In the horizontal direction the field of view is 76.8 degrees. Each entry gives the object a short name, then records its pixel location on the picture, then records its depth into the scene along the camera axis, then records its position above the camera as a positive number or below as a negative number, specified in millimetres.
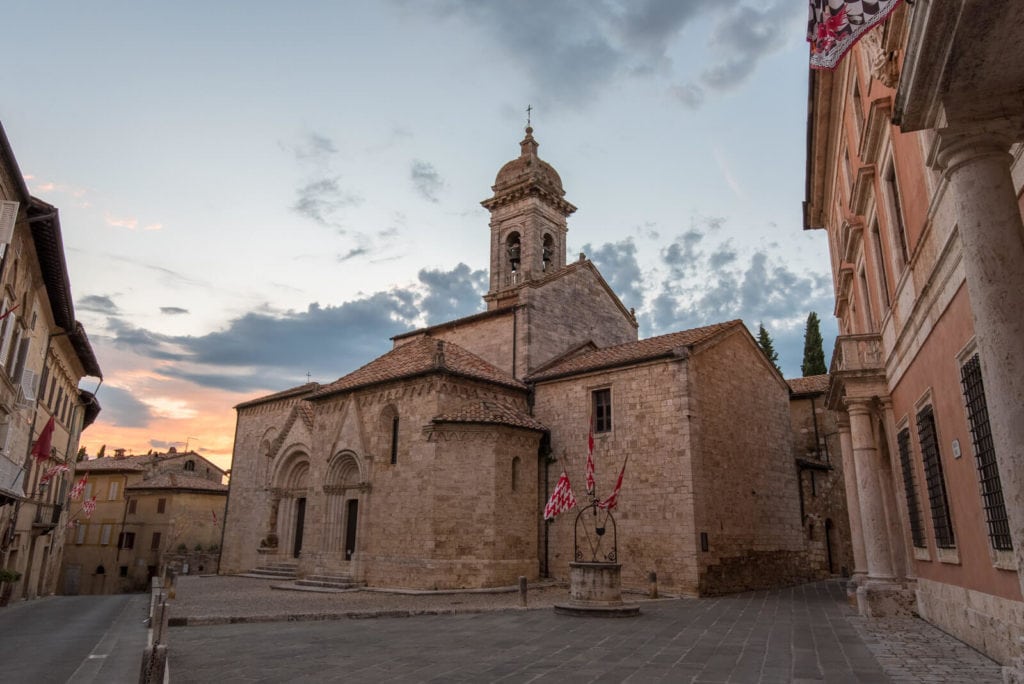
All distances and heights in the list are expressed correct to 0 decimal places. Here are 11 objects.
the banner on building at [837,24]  4973 +3920
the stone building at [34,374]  12922 +4195
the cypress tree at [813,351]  39375 +10634
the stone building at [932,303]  4363 +2541
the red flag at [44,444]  17395 +2155
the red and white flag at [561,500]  15635 +673
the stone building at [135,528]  42156 -52
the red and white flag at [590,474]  15555 +1279
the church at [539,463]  18312 +1967
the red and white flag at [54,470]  20658 +1744
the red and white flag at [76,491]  31109 +1653
